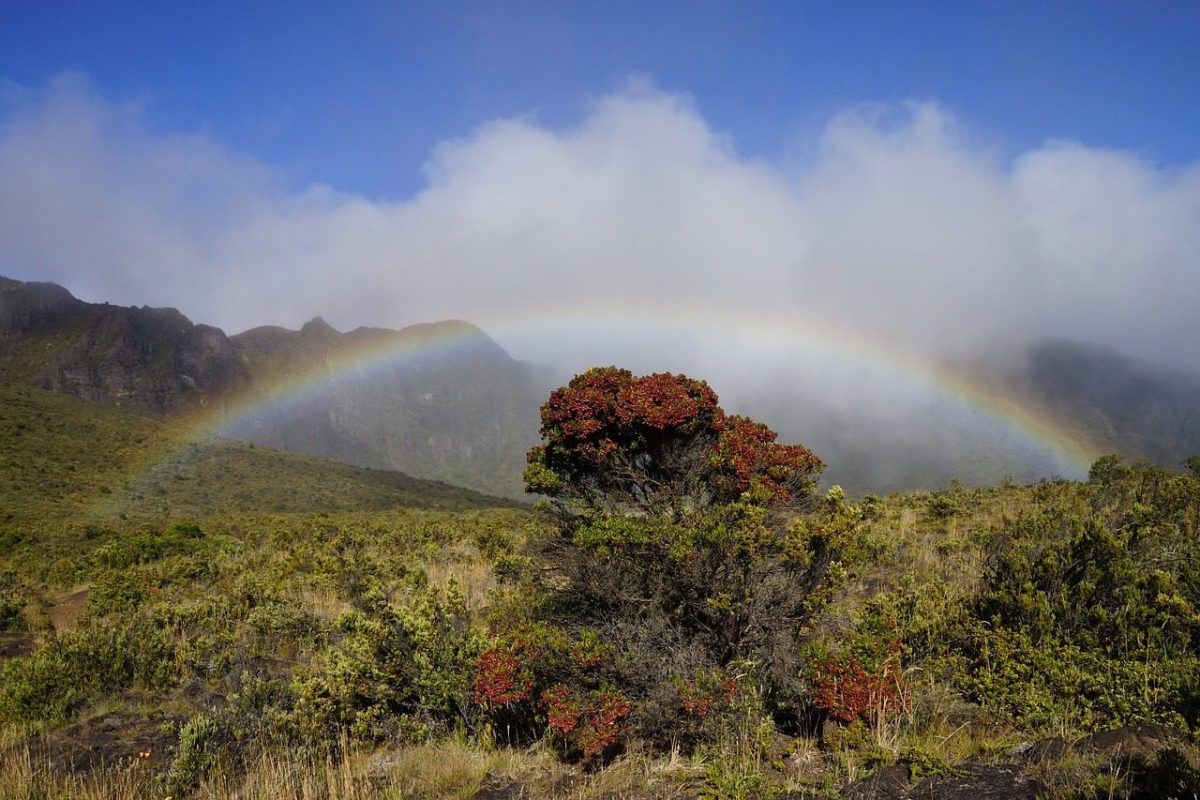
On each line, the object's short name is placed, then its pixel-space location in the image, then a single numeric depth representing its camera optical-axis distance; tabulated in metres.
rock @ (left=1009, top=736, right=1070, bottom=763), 4.73
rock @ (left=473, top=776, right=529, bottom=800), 5.07
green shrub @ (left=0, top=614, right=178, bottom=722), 7.41
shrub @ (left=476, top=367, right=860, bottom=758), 5.69
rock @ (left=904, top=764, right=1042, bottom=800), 4.35
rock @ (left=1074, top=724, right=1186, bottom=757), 4.64
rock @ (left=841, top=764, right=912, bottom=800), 4.51
